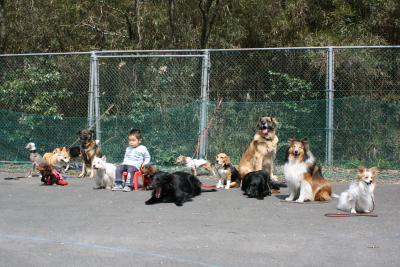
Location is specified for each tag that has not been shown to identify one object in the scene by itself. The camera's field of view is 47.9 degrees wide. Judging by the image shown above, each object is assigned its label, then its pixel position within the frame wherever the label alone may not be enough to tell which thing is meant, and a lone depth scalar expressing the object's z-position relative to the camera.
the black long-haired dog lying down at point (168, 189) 7.44
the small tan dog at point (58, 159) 10.97
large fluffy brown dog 9.45
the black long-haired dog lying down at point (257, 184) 8.10
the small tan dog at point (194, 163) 10.05
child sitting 8.92
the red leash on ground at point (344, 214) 6.54
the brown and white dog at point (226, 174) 8.96
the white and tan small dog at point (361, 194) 6.44
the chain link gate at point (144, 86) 11.27
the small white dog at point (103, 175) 8.95
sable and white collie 7.50
